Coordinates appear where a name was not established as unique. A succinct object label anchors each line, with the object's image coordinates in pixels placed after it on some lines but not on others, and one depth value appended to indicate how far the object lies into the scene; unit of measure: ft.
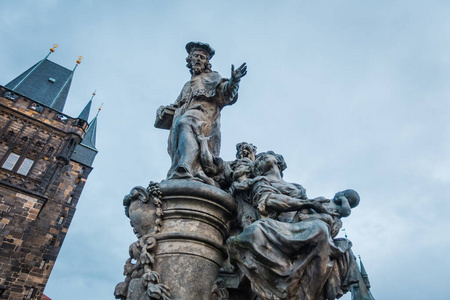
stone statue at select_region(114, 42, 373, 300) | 7.87
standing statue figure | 12.97
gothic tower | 76.74
